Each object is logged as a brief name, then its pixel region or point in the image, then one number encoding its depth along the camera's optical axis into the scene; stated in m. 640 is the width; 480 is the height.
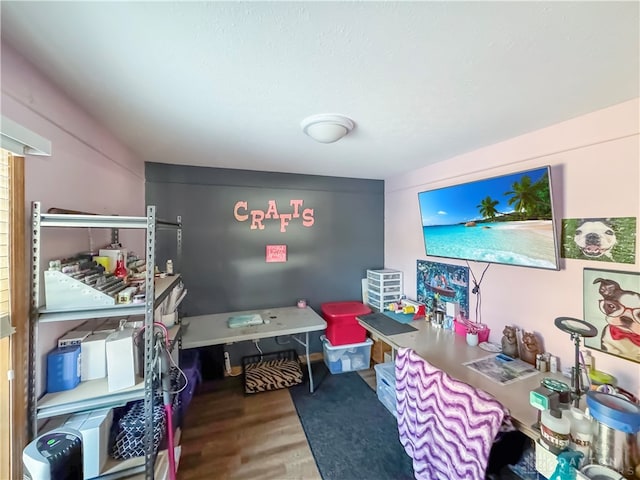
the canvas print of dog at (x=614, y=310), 1.26
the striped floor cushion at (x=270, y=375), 2.44
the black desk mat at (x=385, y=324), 2.21
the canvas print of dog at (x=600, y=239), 1.29
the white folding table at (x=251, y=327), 2.13
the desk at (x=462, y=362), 1.21
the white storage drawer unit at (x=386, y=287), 2.90
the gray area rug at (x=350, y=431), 1.67
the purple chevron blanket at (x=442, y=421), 1.11
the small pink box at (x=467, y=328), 1.98
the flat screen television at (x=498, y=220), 1.51
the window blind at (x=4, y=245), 0.95
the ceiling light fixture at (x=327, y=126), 1.48
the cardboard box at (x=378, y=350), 2.81
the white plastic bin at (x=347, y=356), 2.78
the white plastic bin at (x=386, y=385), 2.18
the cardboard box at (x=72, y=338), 1.22
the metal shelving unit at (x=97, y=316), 1.07
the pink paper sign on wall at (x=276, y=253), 2.89
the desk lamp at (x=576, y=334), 1.23
